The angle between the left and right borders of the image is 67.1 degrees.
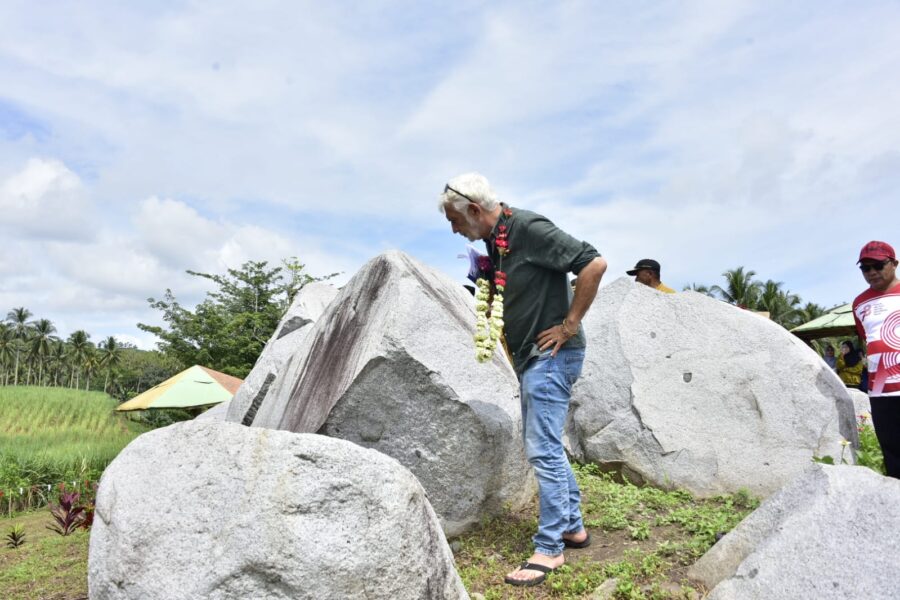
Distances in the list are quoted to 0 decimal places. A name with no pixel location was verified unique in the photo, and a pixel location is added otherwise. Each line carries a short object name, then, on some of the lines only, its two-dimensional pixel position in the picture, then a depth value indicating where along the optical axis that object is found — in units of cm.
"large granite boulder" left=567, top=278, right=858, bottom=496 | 579
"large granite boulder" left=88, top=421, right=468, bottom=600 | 276
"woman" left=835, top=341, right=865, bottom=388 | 1251
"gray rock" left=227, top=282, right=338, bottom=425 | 719
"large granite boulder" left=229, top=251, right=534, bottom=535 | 446
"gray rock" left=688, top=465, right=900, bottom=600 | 326
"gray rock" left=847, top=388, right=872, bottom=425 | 931
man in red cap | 435
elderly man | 404
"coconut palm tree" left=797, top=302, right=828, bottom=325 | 4362
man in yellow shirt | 736
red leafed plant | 714
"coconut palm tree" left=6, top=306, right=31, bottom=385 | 6881
